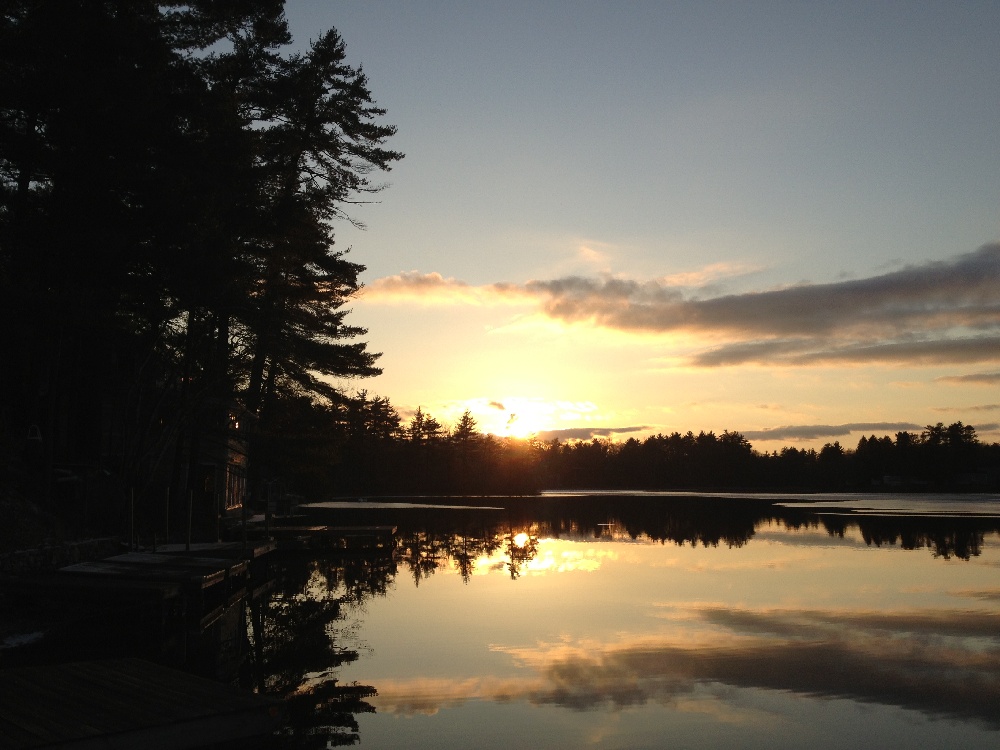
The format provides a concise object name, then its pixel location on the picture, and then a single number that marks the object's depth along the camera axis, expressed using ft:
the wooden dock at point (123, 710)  28.45
